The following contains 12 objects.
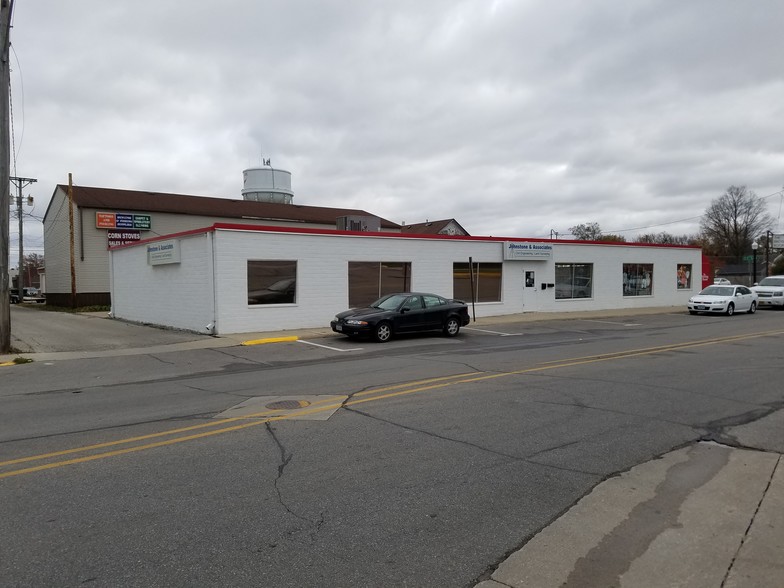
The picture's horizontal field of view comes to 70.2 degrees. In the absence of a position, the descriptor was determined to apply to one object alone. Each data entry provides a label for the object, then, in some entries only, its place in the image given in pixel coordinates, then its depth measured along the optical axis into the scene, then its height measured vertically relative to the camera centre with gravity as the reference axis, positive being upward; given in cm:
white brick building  1866 +19
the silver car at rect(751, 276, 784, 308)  3122 -78
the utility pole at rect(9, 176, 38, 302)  4584 +665
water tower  5368 +904
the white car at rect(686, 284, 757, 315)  2647 -96
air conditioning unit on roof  2573 +261
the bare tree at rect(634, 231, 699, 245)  9342 +711
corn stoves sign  3803 +283
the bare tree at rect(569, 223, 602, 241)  8750 +781
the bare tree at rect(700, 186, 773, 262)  8000 +769
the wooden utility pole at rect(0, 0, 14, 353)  1415 +281
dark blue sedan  1597 -113
